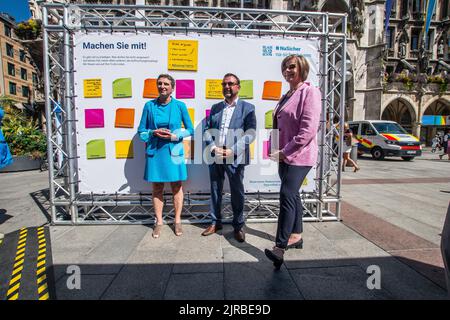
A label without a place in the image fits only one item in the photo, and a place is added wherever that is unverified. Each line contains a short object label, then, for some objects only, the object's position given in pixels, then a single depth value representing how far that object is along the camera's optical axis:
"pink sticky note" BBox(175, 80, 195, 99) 4.02
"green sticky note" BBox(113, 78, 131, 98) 3.96
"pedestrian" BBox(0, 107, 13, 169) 3.68
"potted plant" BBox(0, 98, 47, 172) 10.55
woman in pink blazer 2.58
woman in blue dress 3.46
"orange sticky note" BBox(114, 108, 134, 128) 4.01
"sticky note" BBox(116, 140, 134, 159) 4.06
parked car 13.88
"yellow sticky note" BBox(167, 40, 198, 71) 3.93
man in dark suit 3.28
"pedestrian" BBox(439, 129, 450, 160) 20.34
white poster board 3.92
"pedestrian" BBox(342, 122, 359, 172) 10.28
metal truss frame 3.87
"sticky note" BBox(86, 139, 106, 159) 4.05
